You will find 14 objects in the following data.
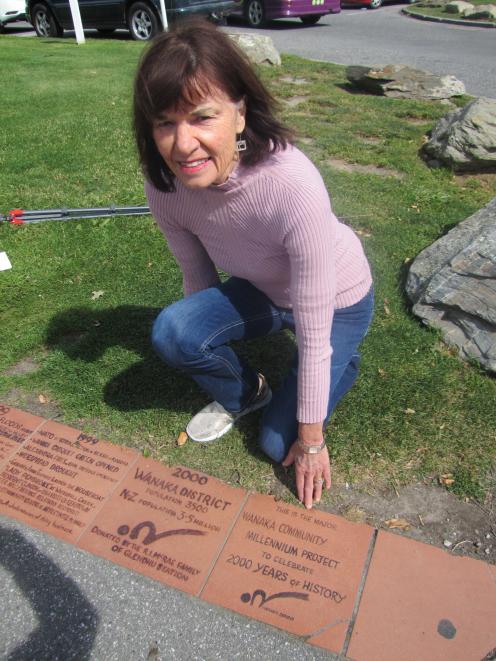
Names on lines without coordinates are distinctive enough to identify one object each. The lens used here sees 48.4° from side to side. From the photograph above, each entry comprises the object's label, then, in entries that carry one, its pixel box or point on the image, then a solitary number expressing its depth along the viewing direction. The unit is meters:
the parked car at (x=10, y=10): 15.06
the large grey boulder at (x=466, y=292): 2.63
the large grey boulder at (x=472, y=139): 4.57
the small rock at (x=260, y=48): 8.66
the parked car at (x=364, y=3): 18.31
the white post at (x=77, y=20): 10.42
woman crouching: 1.54
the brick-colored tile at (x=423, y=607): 1.64
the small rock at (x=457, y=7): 16.44
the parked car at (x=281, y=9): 13.47
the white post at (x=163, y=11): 9.86
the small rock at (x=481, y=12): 15.29
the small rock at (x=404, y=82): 6.96
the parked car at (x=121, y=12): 10.71
